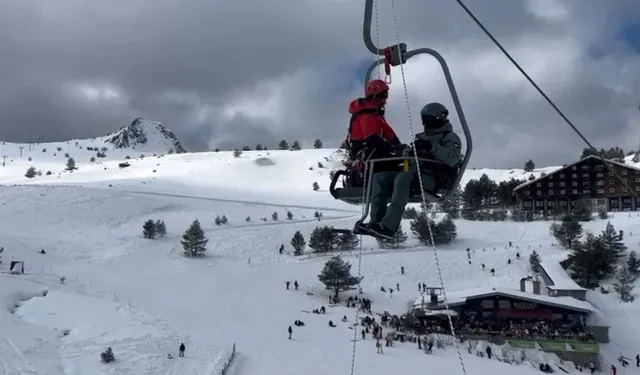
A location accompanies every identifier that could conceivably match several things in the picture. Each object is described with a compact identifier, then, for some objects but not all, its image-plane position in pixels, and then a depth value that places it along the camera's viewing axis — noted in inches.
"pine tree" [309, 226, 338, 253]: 2223.2
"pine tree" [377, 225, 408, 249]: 2244.1
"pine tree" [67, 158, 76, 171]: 4740.2
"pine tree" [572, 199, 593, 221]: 2559.1
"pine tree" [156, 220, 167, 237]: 2356.1
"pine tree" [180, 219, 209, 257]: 2063.2
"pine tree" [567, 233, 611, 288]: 1846.7
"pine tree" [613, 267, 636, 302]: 1697.8
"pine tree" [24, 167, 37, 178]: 4325.8
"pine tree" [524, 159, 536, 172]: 4754.2
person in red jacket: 335.6
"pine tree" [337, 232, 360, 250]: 2239.5
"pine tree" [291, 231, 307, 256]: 2216.2
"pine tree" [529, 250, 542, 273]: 1915.6
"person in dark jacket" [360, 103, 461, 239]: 332.2
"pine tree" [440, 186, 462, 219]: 2871.6
